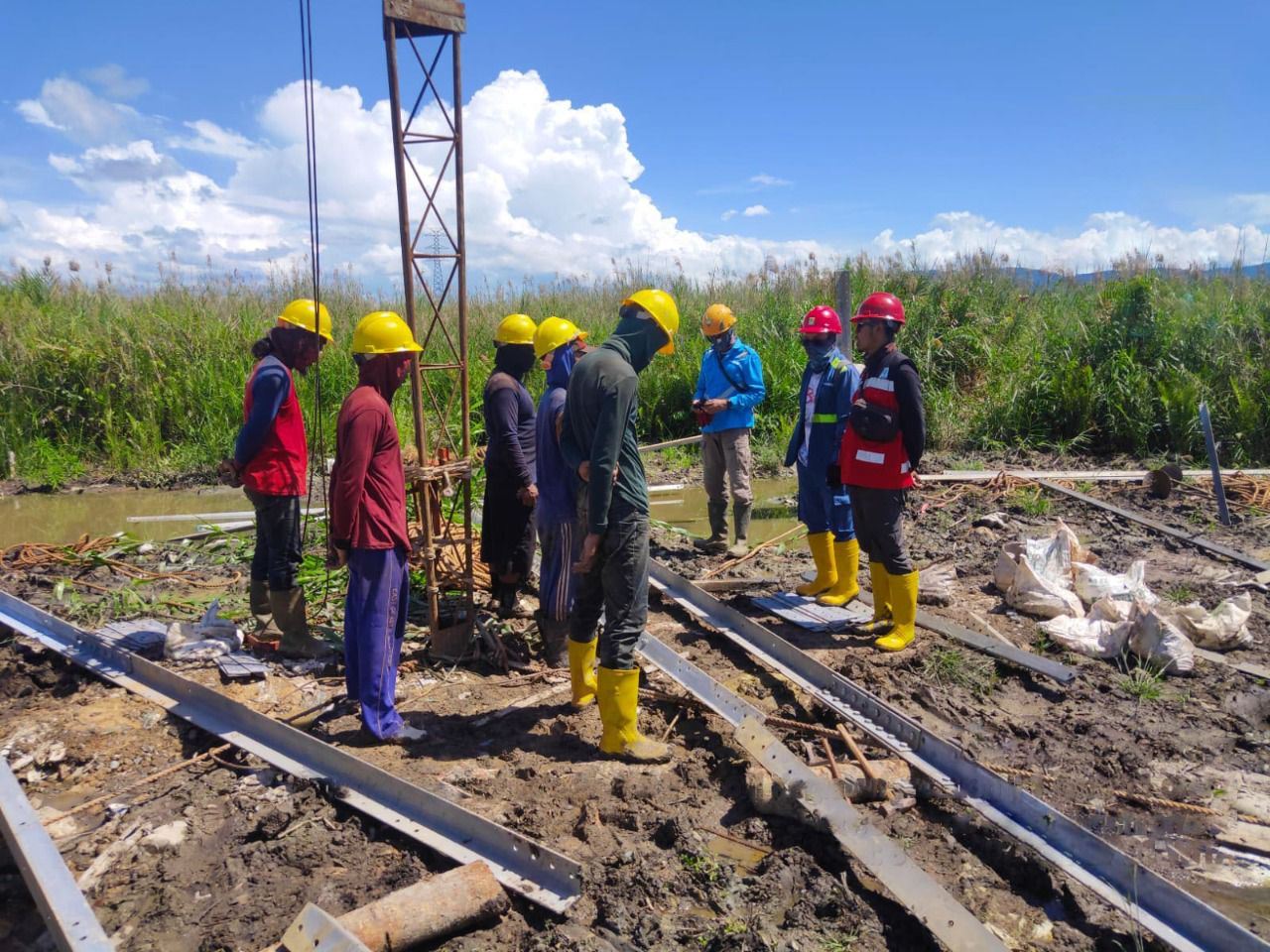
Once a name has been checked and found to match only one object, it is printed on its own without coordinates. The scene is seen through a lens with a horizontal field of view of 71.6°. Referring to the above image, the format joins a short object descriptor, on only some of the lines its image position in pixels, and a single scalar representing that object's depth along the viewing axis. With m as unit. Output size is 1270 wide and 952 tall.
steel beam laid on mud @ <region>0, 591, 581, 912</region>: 3.22
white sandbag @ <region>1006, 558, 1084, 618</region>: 5.99
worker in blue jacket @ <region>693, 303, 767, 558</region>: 7.39
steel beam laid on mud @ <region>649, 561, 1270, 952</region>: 2.92
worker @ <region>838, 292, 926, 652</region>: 5.26
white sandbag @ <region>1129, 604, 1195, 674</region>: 5.14
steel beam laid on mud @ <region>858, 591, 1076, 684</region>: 5.05
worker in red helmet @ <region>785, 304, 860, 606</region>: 6.07
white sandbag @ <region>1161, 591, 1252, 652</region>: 5.46
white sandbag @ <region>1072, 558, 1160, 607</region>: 5.93
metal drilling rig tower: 4.73
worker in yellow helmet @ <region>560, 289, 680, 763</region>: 3.86
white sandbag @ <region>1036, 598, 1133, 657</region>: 5.42
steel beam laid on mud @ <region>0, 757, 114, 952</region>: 2.88
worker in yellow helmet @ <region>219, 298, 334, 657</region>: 4.89
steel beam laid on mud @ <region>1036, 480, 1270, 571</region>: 7.16
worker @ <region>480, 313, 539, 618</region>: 5.43
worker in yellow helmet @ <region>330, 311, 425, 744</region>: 4.02
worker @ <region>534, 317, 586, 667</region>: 4.79
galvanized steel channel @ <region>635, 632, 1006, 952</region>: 2.94
